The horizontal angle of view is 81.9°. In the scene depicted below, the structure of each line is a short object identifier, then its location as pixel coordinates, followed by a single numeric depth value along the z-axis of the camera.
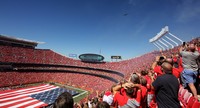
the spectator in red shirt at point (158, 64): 4.34
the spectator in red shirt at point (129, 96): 2.87
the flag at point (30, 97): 17.99
